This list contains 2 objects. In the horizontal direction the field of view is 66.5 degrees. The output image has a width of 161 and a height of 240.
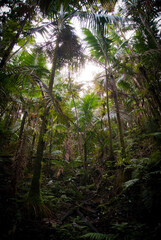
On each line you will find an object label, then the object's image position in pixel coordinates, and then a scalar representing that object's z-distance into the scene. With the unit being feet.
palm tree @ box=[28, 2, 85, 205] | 8.66
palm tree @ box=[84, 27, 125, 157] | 18.15
